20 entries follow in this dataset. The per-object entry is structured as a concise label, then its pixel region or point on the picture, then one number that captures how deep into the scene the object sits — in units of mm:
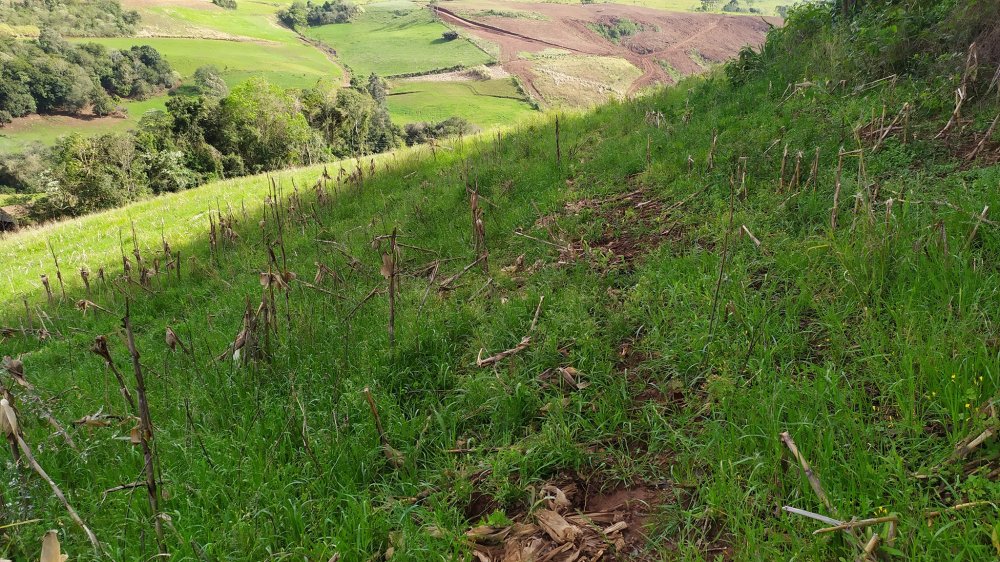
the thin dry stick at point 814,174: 4188
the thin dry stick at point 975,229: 2742
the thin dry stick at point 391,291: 3305
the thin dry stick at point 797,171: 4155
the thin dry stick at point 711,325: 2882
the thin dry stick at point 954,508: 1552
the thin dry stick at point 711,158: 5447
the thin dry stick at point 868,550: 1461
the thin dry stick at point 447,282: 4375
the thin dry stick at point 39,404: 3090
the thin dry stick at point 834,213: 3287
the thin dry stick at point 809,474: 1670
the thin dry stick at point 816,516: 1515
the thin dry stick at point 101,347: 1879
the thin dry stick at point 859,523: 1469
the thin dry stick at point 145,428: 1853
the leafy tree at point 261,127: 36875
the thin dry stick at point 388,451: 2619
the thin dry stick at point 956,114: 4159
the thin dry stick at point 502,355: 3281
